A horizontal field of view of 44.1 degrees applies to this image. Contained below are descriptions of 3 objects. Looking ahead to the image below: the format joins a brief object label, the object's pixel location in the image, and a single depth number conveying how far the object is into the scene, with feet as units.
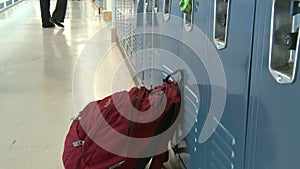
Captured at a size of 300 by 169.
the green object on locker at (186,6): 5.30
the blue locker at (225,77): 3.62
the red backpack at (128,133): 5.72
